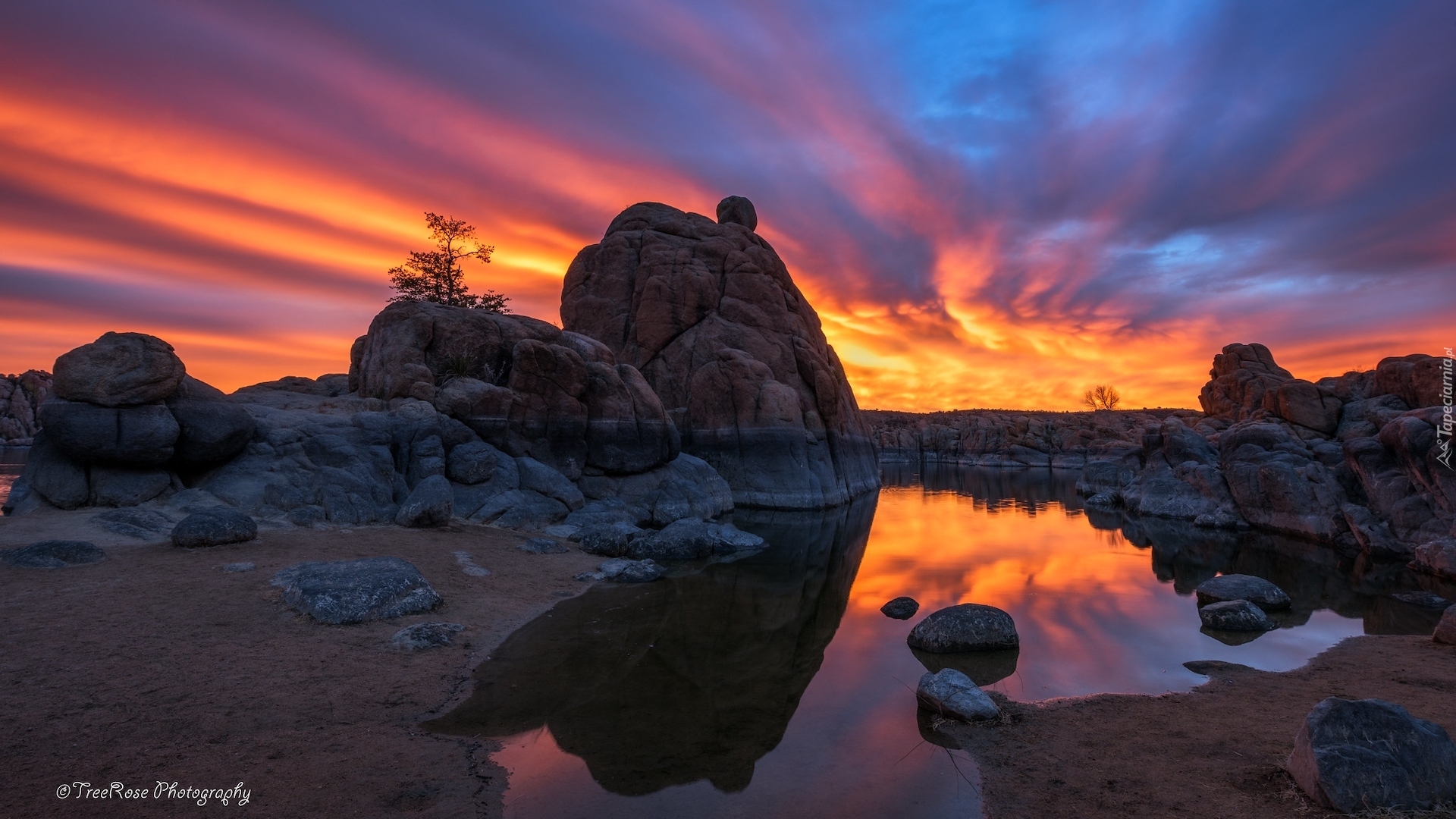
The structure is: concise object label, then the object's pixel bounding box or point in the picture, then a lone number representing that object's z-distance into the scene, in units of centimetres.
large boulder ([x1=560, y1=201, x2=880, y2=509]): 3716
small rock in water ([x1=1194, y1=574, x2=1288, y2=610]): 1545
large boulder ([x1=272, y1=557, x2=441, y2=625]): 1042
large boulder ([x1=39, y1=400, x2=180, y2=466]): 1500
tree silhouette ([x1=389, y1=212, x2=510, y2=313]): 3612
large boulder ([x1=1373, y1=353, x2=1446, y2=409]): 2959
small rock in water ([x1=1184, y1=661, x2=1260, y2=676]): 1069
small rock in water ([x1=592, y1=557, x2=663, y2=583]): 1662
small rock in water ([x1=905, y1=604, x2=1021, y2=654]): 1178
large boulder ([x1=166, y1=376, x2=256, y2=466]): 1664
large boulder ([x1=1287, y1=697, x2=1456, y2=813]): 545
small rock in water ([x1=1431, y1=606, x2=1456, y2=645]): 1175
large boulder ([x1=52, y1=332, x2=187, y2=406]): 1534
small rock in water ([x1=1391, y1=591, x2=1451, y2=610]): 1568
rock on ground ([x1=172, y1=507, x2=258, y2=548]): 1323
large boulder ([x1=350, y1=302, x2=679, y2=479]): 2470
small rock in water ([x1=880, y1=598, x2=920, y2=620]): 1469
